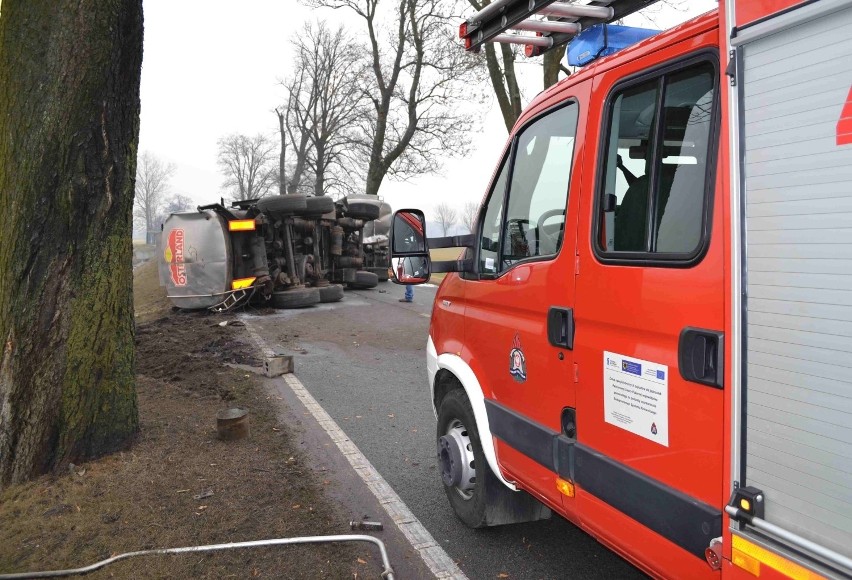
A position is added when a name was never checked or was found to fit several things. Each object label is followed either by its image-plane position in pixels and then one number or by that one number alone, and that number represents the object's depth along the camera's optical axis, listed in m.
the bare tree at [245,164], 64.12
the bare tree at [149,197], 74.76
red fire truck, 1.51
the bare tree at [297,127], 44.03
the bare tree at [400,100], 26.86
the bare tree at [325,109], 41.06
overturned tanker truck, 12.05
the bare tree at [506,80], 12.01
